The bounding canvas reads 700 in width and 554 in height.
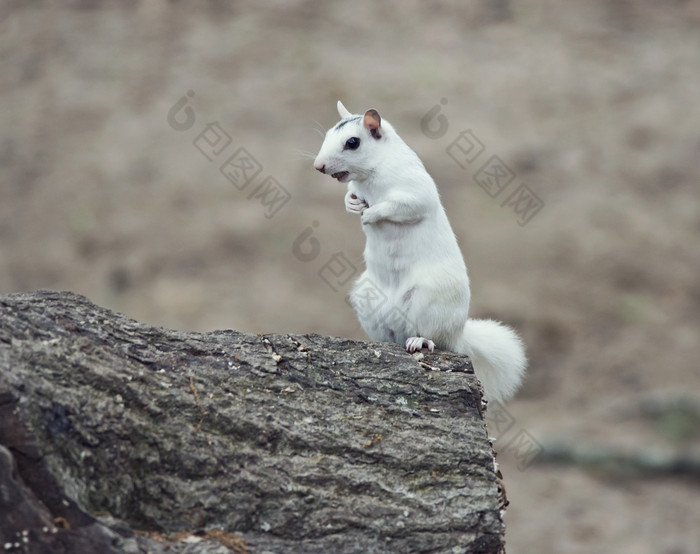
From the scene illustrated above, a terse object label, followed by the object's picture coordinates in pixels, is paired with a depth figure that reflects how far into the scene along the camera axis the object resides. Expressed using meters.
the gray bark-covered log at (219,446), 5.16
